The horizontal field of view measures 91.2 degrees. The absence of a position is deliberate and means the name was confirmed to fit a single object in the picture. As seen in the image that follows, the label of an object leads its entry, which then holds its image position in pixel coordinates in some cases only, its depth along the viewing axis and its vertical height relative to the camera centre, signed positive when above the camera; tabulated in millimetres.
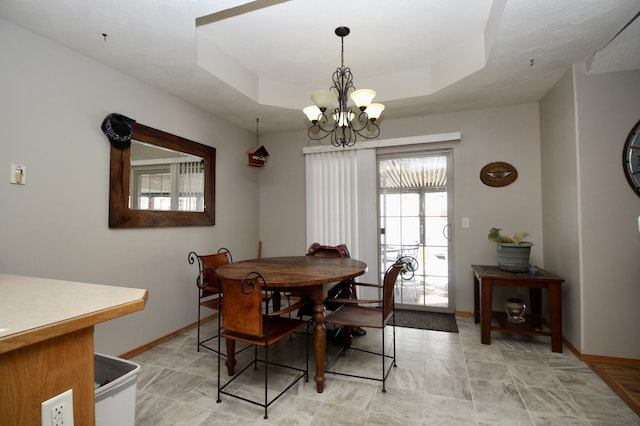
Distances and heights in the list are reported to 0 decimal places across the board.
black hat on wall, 2537 +767
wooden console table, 2742 -753
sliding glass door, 3908 +10
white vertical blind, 4090 +272
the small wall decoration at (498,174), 3572 +553
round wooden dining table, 2084 -382
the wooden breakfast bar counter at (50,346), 788 -342
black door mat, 3375 -1128
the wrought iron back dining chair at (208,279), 2777 -549
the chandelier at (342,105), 2416 +939
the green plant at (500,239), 3052 -170
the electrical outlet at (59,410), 863 -532
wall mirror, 2682 +394
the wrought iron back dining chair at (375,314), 2201 -714
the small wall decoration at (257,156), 4152 +886
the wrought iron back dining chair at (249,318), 1868 -594
